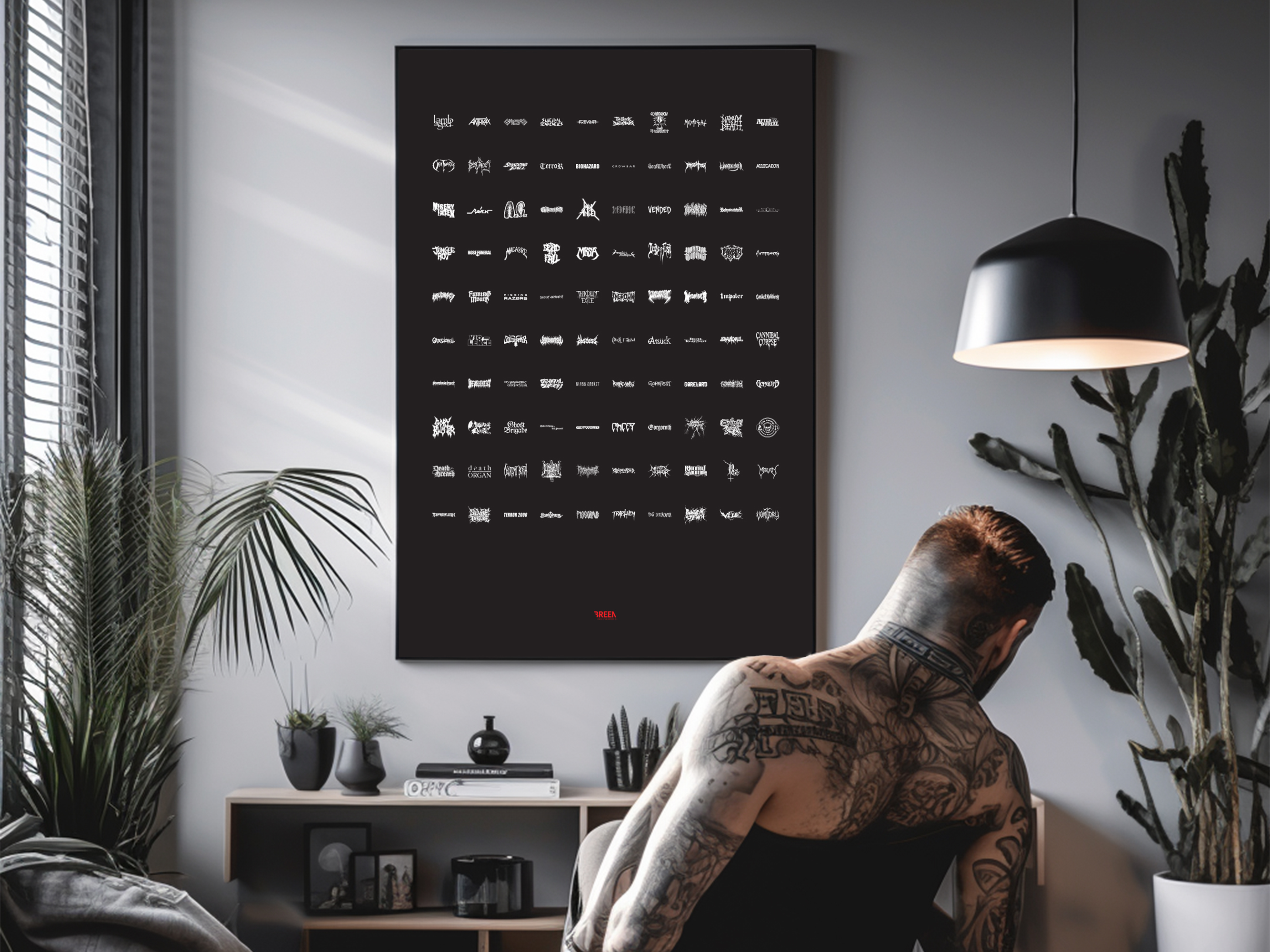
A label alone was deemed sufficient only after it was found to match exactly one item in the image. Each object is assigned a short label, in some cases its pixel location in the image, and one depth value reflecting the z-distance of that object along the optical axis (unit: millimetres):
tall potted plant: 3023
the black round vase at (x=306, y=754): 3176
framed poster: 3430
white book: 3098
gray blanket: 2127
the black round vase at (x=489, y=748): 3219
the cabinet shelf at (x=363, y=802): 3094
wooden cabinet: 3332
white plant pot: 2938
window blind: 2879
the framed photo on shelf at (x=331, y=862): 3154
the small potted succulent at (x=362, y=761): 3150
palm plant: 2656
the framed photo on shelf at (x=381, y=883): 3164
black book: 3150
